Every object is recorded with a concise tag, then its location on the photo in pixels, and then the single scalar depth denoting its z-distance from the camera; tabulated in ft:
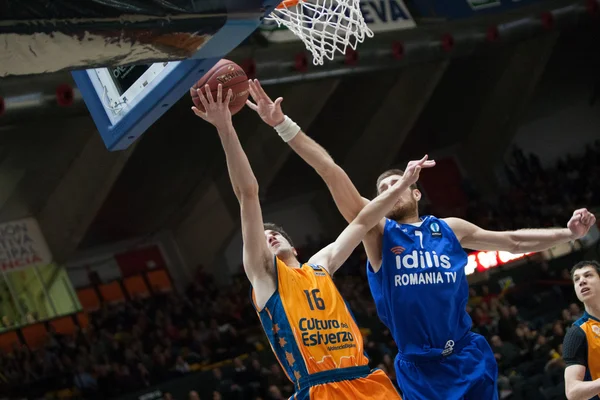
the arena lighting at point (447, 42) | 56.70
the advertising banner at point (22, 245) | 55.83
